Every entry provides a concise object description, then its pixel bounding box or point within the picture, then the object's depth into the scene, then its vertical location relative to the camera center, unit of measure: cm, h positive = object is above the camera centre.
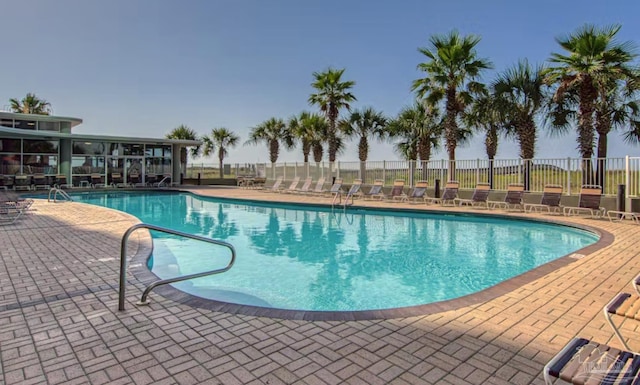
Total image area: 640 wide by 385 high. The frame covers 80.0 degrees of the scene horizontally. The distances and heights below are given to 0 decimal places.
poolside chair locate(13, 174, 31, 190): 1944 -7
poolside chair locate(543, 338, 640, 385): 158 -77
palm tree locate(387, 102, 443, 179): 1938 +295
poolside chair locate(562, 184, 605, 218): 1042 -33
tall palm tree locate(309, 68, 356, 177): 2045 +499
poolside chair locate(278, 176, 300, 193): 2006 -12
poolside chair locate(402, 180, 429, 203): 1477 -25
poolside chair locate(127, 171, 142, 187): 2318 +20
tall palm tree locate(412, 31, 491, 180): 1465 +439
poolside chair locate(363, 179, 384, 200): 1626 -26
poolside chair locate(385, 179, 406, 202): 1535 -23
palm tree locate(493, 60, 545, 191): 1360 +330
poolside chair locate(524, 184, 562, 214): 1141 -30
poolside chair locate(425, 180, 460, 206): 1385 -28
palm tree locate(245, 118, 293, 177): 2791 +369
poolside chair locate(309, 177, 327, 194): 1867 -14
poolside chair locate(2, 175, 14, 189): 1913 -4
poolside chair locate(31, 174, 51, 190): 1981 -6
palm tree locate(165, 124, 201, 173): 3148 +410
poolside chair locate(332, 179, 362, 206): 1428 -16
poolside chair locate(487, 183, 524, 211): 1208 -32
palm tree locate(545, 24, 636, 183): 1095 +359
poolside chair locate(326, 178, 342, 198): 1774 -7
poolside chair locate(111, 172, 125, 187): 2224 +12
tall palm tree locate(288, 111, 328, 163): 2468 +381
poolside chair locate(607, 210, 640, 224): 960 -68
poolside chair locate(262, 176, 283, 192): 2116 -8
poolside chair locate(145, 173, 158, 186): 2370 +22
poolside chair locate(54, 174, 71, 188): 2031 +1
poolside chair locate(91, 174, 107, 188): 2188 +4
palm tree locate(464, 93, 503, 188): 1424 +282
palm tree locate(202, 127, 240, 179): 3130 +352
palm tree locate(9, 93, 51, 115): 3231 +655
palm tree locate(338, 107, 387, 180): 2106 +337
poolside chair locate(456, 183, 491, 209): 1306 -29
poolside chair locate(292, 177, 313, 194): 1919 -10
